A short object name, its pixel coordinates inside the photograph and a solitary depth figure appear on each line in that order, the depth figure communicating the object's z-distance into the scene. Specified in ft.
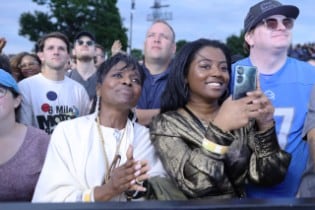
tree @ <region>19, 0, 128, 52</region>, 92.17
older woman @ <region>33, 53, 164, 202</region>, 6.54
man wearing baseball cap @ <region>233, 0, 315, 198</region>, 7.94
